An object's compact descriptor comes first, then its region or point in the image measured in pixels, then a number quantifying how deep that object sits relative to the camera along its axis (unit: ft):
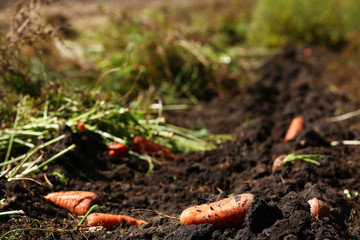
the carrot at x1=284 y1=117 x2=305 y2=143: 23.17
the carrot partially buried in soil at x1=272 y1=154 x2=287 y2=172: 19.07
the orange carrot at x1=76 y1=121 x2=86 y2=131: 20.30
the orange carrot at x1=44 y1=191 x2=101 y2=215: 16.52
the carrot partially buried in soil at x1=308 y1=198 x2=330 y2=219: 14.67
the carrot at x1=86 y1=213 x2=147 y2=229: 15.31
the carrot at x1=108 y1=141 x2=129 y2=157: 21.00
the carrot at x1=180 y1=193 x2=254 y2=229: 14.01
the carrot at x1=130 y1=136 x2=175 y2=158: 21.48
